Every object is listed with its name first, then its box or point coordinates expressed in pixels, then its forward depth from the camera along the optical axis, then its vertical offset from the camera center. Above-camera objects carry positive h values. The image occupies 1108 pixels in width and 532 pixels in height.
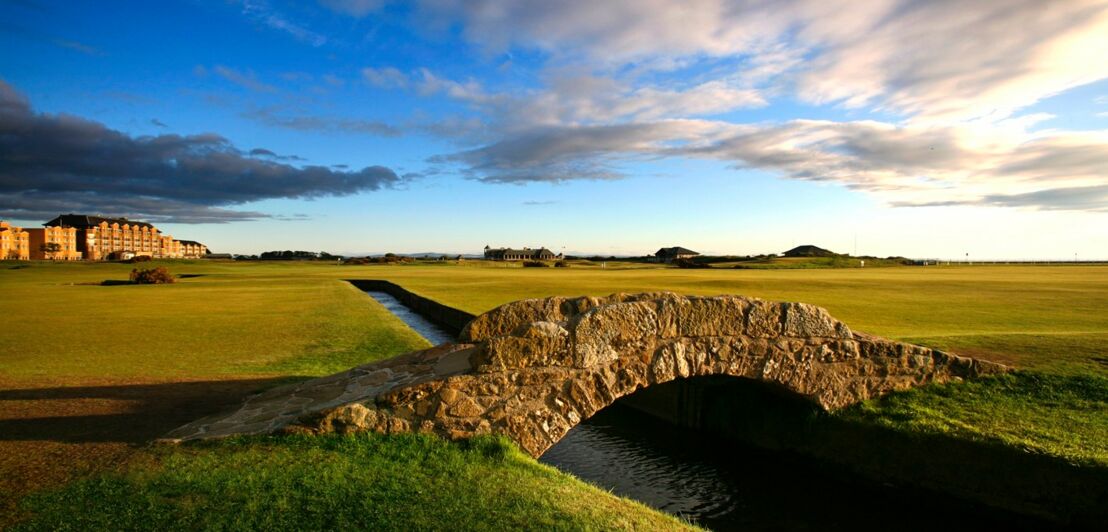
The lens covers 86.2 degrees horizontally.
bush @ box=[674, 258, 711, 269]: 106.67 -1.02
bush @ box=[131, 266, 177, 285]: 54.09 -2.23
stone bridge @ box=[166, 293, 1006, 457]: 9.39 -1.95
